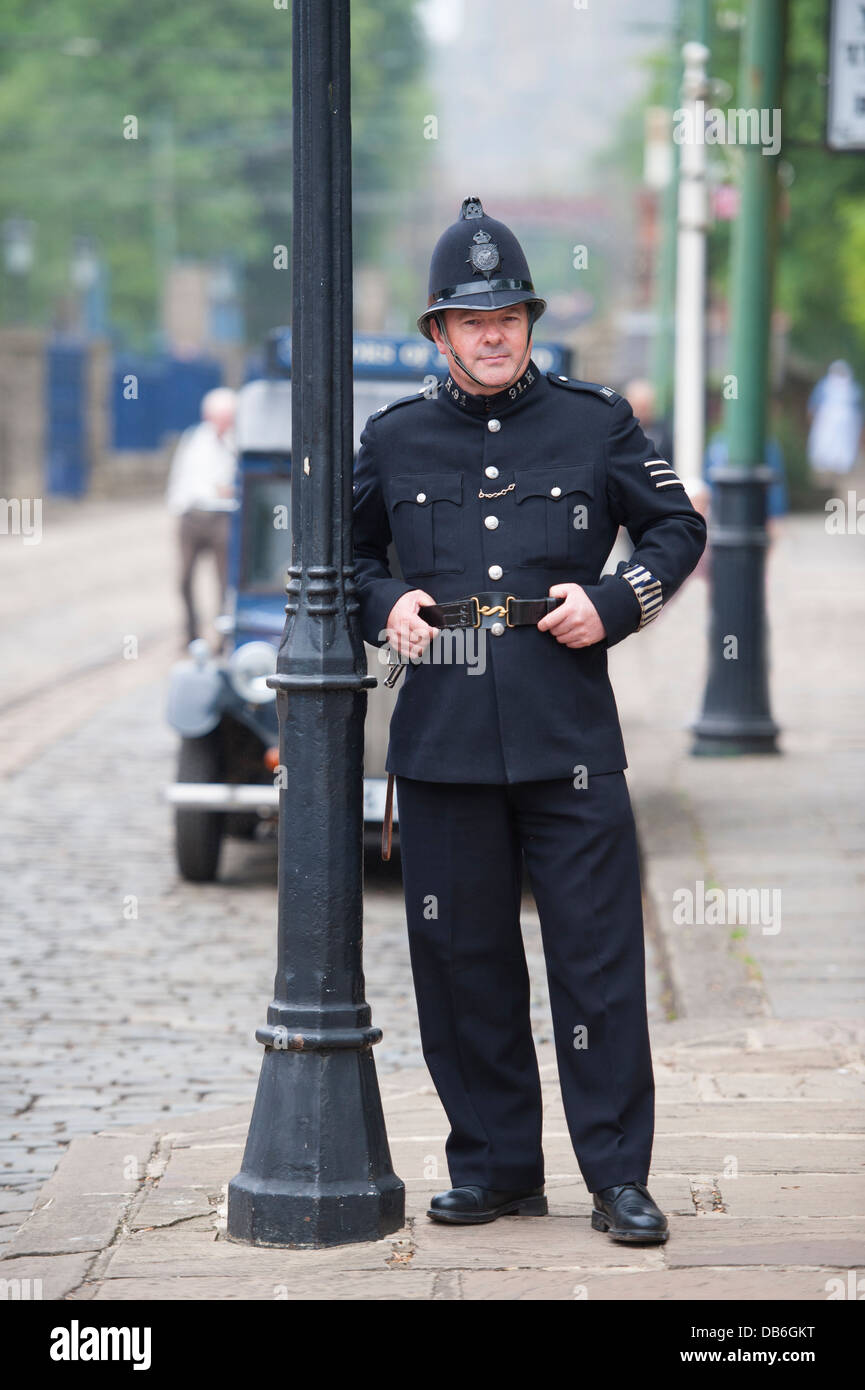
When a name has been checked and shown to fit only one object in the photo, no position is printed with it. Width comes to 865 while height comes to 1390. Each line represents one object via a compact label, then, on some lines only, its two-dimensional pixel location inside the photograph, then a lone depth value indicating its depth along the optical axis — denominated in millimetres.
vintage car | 8203
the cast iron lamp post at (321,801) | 4125
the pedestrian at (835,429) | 31625
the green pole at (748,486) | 10938
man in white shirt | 14969
